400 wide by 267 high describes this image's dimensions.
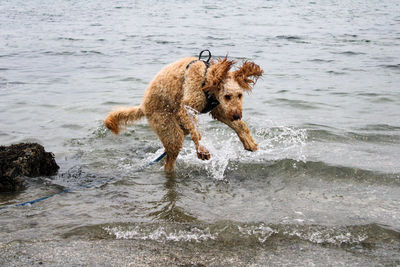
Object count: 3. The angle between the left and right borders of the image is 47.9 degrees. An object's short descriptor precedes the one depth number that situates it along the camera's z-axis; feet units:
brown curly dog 15.70
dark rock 17.63
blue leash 15.86
